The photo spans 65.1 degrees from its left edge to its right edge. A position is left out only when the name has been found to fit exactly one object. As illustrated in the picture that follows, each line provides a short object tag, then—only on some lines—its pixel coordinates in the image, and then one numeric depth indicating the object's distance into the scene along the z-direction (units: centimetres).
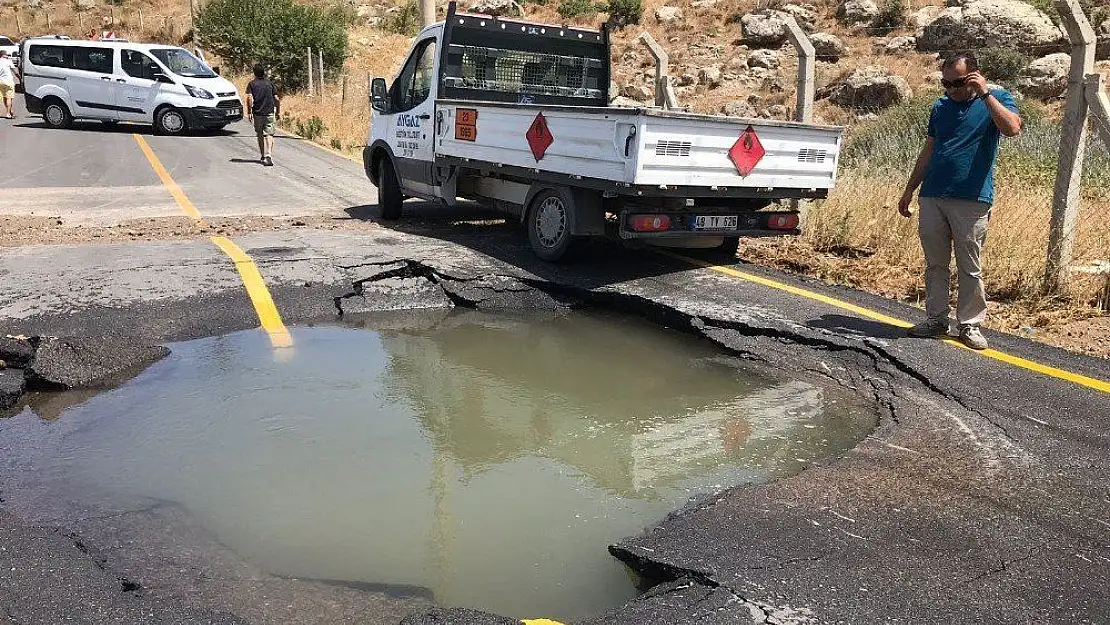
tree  3036
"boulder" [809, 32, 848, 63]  3175
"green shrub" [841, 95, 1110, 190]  1141
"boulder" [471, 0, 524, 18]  4275
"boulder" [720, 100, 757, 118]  2869
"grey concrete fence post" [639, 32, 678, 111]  1077
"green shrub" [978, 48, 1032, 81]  2703
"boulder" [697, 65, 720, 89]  3188
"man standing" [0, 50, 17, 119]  2288
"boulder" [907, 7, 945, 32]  3145
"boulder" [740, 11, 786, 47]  3350
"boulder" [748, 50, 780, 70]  3206
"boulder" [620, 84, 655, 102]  3213
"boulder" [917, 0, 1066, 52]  2828
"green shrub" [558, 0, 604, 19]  4128
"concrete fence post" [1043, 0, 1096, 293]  662
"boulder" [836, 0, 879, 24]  3375
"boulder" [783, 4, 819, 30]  3481
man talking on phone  537
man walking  1549
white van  2016
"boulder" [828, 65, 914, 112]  2712
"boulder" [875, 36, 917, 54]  3108
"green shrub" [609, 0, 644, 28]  3994
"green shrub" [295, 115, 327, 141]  2120
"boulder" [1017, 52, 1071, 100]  2650
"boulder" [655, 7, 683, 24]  3894
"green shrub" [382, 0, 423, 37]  4656
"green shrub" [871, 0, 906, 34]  3309
